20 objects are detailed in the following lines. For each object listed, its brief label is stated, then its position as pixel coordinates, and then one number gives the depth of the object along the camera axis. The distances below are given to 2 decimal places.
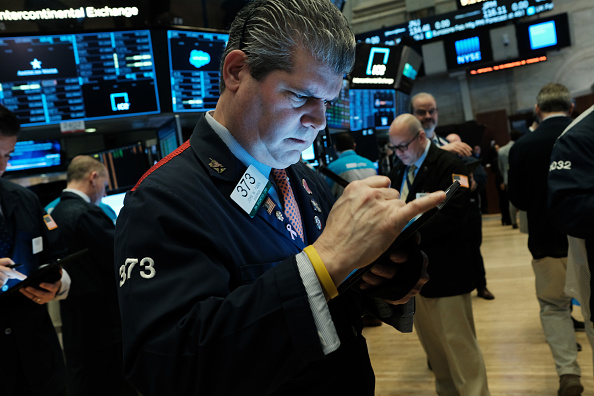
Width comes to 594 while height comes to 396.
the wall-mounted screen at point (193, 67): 3.90
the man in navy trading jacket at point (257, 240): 0.83
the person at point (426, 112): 4.46
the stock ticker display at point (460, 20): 10.41
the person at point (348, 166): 4.90
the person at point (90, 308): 3.48
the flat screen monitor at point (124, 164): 4.37
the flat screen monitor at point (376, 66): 6.94
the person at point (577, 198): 2.29
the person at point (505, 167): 8.41
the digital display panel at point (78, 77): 3.65
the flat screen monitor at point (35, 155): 3.99
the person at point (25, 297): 2.36
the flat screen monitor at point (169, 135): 4.07
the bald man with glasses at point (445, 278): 3.04
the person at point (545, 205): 3.54
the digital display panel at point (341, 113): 6.60
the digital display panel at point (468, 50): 11.63
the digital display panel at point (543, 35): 11.01
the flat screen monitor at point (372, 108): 7.32
